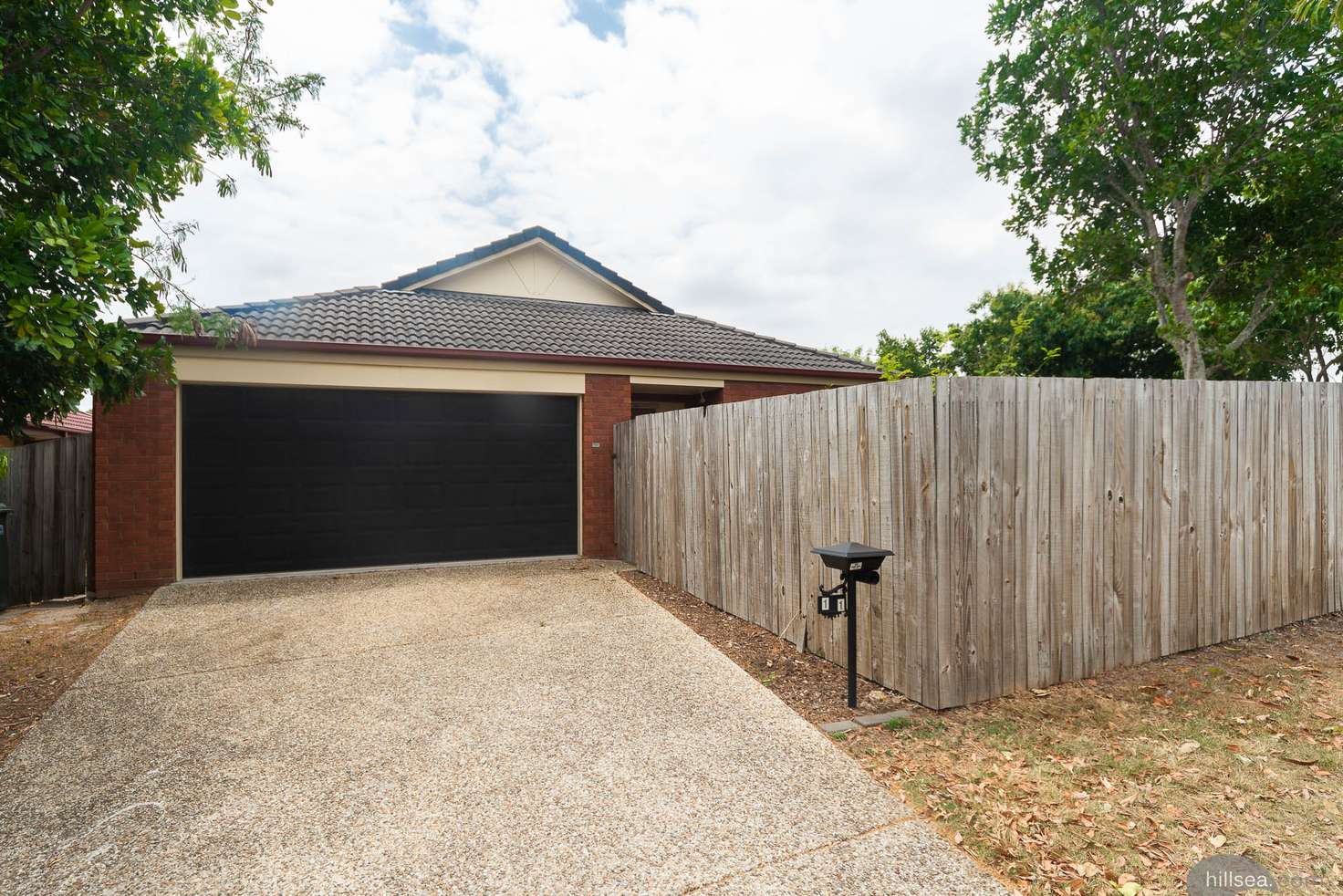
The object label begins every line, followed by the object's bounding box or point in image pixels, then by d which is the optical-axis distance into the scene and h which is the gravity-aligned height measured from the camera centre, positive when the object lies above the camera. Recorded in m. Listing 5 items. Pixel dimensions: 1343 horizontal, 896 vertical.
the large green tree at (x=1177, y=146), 11.72 +6.37
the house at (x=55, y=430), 15.62 +0.57
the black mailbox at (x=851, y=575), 3.89 -0.80
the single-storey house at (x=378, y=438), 8.03 +0.19
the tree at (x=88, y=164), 4.05 +2.30
